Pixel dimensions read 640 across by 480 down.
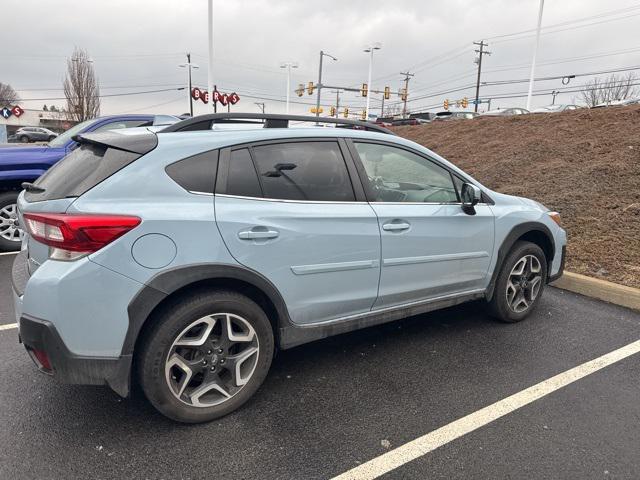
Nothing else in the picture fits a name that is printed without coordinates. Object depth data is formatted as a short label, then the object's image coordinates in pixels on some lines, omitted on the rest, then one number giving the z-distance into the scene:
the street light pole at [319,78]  39.05
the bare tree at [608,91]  54.81
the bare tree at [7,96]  77.75
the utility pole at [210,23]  20.50
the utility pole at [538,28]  24.91
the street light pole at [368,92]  38.66
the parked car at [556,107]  26.09
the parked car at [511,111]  25.77
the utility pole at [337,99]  68.28
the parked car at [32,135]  37.45
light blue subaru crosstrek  2.26
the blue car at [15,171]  5.66
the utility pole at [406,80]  68.01
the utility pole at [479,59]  53.31
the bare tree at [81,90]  34.03
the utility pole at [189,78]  33.47
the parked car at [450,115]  28.53
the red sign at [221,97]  28.34
